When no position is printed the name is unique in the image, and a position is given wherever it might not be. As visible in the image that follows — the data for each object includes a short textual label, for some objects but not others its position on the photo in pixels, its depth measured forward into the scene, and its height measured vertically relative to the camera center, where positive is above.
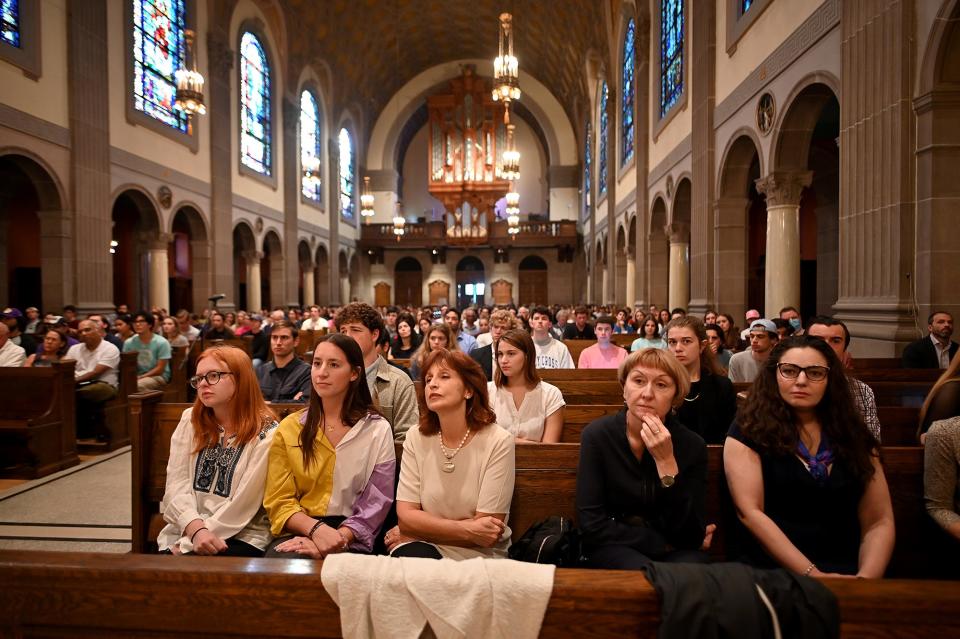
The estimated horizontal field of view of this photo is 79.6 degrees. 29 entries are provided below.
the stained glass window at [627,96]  18.09 +7.00
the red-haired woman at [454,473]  2.39 -0.69
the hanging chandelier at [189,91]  11.19 +4.38
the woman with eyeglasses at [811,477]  2.19 -0.64
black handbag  2.11 -0.87
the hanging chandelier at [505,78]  12.29 +5.07
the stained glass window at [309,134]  23.48 +7.63
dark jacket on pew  1.32 -0.68
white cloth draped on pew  1.38 -0.69
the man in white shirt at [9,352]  6.15 -0.39
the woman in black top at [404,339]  7.13 -0.32
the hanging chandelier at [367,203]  21.95 +4.26
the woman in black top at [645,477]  2.21 -0.65
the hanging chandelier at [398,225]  24.36 +3.78
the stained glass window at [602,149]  23.17 +6.81
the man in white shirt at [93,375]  6.74 -0.71
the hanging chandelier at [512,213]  22.38 +4.12
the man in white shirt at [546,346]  6.21 -0.37
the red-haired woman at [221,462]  2.59 -0.70
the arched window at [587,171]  27.06 +6.93
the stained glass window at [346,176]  28.75 +7.05
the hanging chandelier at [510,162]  18.30 +4.84
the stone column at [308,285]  24.56 +1.25
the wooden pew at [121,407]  6.76 -1.09
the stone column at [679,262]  13.73 +1.21
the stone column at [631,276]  18.08 +1.14
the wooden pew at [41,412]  5.71 -0.97
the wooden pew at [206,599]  1.38 -0.71
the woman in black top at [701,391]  3.48 -0.49
